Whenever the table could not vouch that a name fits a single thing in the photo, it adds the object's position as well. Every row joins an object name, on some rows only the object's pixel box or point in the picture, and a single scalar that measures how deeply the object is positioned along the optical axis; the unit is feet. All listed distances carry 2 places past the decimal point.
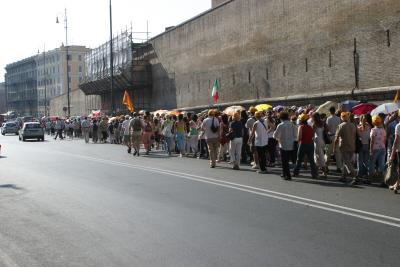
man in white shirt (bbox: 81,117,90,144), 118.93
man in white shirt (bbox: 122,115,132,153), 83.12
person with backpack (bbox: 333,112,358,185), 43.14
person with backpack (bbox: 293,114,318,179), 45.73
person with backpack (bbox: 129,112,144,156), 75.72
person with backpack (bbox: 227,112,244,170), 54.70
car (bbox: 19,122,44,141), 135.44
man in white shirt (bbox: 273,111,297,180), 46.05
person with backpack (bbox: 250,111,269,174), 51.08
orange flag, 119.14
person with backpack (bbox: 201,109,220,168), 58.08
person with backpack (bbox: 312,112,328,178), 47.67
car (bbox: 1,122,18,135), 193.26
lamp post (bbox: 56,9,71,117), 202.95
